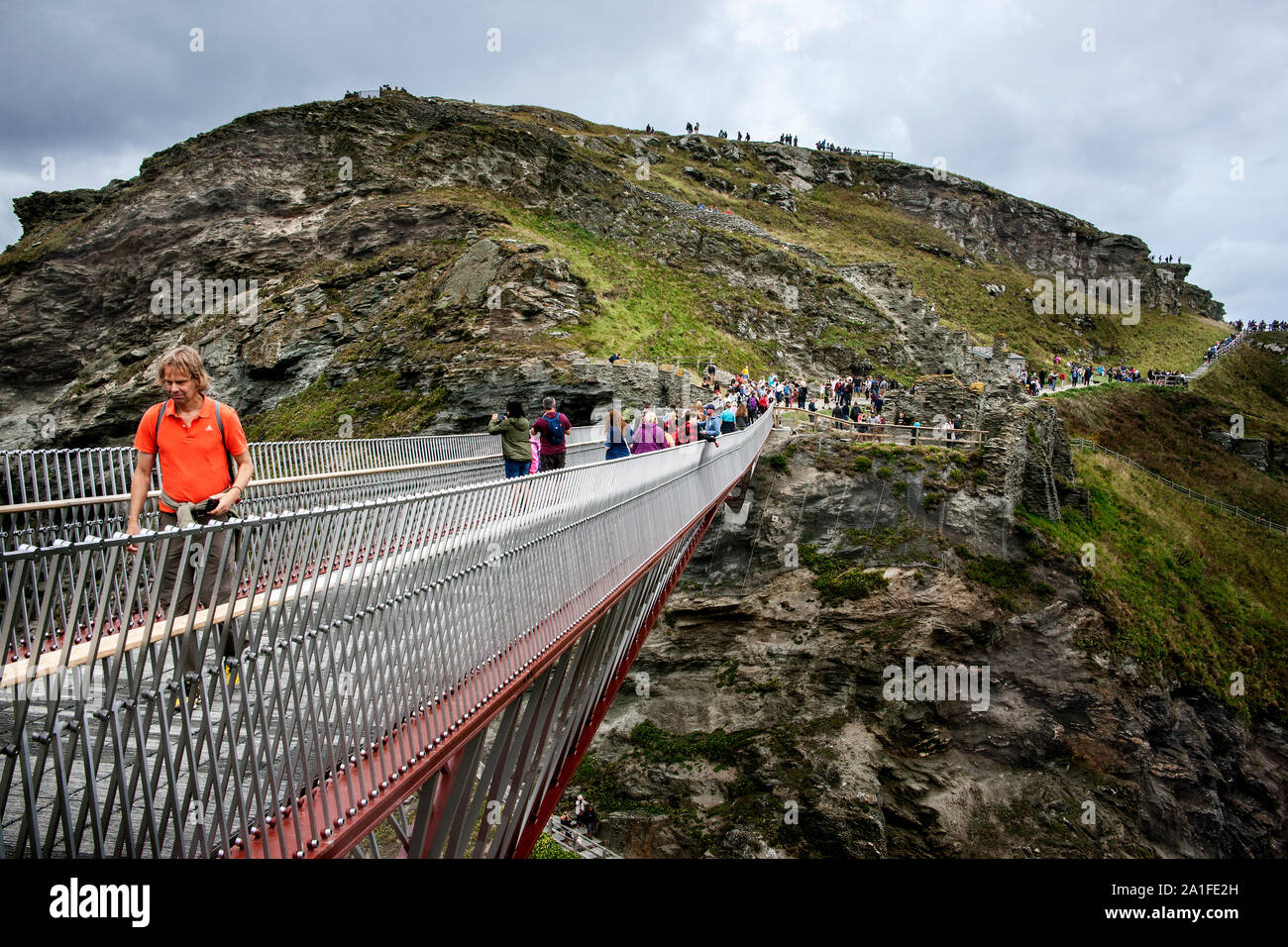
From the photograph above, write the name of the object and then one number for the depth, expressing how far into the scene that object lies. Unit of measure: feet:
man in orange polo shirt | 11.78
